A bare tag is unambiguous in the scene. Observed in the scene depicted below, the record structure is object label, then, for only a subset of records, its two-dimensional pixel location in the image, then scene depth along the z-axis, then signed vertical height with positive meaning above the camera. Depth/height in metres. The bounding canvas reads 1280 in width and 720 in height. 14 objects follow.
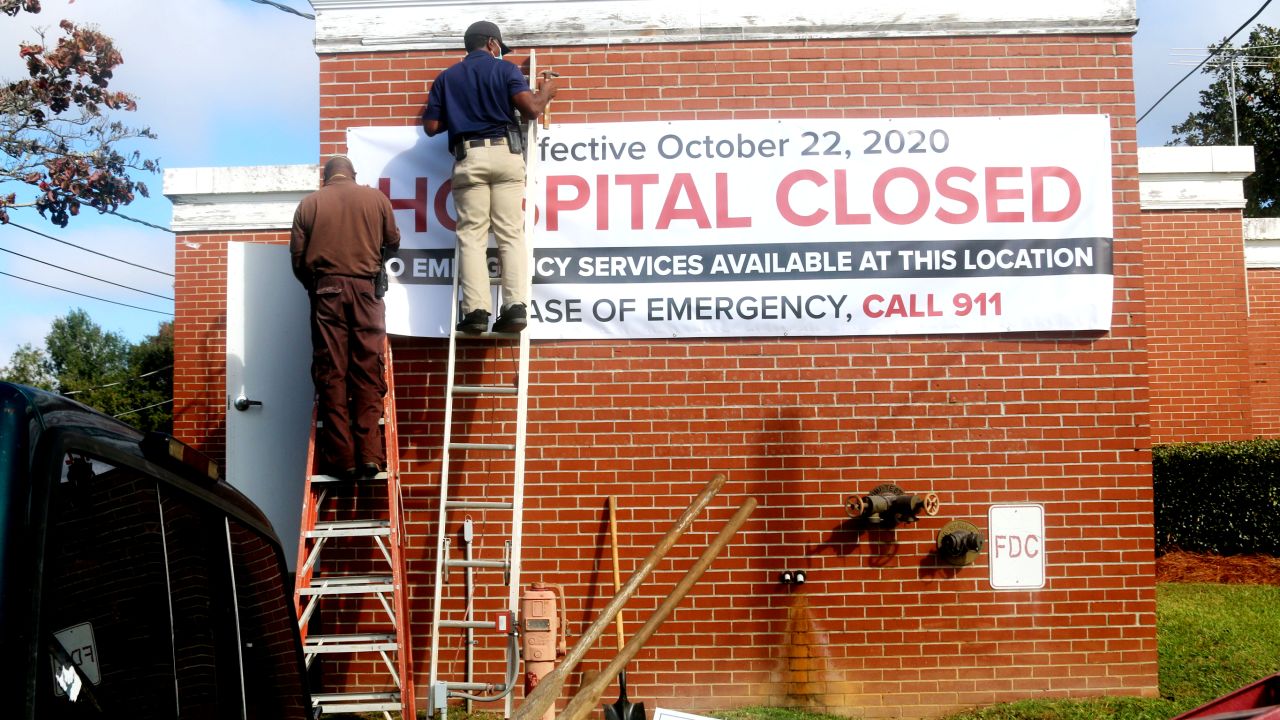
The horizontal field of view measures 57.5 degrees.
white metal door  8.04 +0.21
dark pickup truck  2.14 -0.37
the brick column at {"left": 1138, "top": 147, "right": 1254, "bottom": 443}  14.48 +1.37
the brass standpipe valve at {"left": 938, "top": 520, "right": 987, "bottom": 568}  7.52 -0.90
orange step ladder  6.91 -1.06
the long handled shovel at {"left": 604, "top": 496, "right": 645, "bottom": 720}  5.64 -1.49
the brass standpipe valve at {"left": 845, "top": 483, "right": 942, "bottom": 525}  7.54 -0.66
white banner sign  7.79 +1.18
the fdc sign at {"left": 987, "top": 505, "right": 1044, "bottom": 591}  7.69 -0.96
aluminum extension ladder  7.30 -0.23
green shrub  12.48 -1.04
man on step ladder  7.04 +0.54
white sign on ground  5.07 -1.35
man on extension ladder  7.33 +1.49
